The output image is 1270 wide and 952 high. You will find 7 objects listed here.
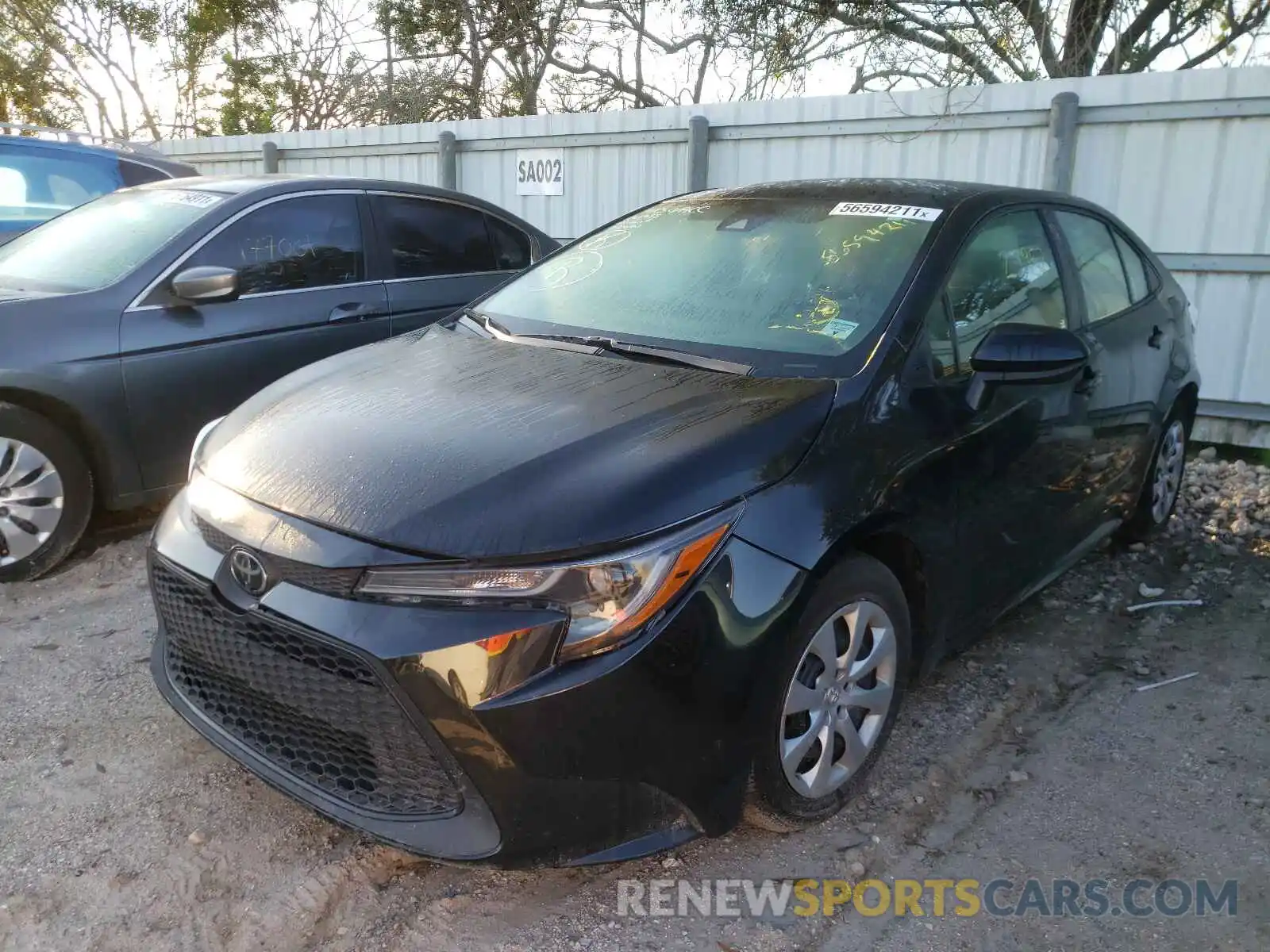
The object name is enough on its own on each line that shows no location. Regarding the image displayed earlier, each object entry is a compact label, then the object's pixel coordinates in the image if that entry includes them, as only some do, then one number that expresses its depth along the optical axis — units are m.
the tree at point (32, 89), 20.69
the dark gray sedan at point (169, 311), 3.81
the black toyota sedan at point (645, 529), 1.95
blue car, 6.46
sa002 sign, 8.52
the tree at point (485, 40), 16.12
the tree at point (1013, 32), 10.44
